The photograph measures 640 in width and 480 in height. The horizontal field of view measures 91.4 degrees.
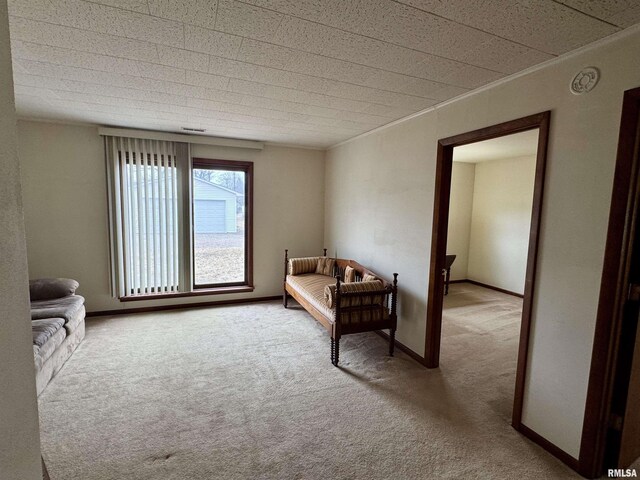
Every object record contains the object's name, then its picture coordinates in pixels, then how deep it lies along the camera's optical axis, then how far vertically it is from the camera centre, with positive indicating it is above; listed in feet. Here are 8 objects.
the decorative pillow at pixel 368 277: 11.21 -2.40
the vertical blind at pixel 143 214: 13.28 -0.33
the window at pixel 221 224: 15.31 -0.78
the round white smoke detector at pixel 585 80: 5.69 +2.56
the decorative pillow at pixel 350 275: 12.95 -2.62
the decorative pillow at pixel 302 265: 14.79 -2.61
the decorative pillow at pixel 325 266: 14.90 -2.63
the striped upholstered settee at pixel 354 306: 9.81 -3.15
